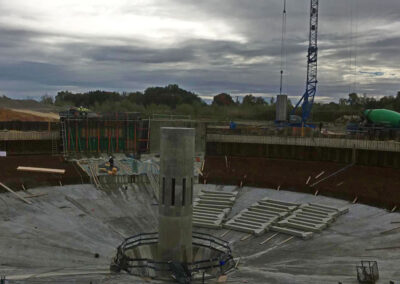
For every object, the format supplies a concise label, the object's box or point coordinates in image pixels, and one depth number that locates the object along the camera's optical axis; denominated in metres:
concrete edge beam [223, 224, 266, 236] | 24.40
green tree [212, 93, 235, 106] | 156.94
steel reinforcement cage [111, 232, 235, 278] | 18.92
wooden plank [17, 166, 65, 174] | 33.88
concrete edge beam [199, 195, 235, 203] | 31.34
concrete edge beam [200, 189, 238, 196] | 32.78
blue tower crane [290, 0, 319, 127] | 68.62
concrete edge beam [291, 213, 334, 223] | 25.84
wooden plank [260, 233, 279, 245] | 23.31
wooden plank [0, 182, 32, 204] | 28.44
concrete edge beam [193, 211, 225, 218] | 27.93
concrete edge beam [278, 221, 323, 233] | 24.44
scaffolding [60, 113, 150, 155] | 44.88
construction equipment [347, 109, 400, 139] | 43.93
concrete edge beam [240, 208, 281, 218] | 27.71
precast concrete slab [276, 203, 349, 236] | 24.95
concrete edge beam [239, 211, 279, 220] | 27.38
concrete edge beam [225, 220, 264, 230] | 25.43
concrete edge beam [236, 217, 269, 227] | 26.03
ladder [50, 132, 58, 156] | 44.50
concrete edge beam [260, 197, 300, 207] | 29.85
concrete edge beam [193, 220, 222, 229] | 26.08
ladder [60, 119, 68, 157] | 44.35
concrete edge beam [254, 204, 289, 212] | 28.76
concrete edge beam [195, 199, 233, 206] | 30.75
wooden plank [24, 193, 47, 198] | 29.55
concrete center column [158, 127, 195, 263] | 19.81
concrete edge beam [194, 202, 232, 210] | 30.09
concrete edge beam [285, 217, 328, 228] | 25.36
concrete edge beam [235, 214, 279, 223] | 26.62
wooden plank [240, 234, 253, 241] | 24.00
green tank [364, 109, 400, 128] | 44.99
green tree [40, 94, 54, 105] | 163.88
